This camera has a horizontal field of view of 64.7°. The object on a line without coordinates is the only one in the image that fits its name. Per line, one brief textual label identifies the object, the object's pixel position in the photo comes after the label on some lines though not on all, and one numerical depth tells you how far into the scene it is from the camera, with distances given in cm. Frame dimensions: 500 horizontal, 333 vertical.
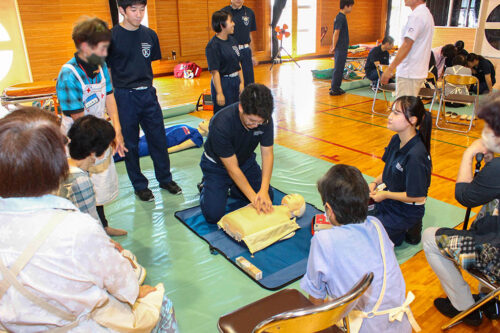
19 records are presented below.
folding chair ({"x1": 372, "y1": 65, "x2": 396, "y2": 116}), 577
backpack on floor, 909
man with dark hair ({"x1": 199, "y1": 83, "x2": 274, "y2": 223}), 271
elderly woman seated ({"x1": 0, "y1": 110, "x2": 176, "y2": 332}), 105
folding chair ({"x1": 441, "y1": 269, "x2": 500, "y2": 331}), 175
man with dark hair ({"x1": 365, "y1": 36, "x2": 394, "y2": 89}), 644
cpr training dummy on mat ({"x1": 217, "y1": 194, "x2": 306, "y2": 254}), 259
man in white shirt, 385
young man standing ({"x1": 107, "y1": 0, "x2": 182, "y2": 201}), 297
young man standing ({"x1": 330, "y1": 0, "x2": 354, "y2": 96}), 694
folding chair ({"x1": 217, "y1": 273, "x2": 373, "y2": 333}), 113
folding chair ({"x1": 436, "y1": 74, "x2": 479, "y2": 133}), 483
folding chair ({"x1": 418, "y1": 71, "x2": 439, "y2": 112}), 537
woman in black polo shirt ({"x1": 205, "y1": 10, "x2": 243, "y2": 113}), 420
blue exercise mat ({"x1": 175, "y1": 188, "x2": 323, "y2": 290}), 236
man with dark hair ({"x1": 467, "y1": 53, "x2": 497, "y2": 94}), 609
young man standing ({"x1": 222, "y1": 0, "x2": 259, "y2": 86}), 502
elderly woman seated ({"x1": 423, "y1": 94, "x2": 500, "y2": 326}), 172
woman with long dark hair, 237
